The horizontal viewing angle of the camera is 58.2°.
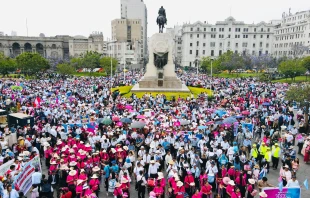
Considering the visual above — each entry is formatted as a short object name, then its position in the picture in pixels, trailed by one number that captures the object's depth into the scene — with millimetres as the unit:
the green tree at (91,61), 66500
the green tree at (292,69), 48281
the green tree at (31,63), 52438
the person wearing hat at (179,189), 9133
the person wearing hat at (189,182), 10008
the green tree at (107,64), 64475
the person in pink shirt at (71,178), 9737
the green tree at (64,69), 53344
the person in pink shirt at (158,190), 9203
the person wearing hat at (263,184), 9926
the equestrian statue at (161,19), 37625
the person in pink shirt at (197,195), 8609
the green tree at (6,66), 55394
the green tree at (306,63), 51219
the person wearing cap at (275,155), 13188
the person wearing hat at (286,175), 10416
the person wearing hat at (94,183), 9609
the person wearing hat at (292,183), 9691
